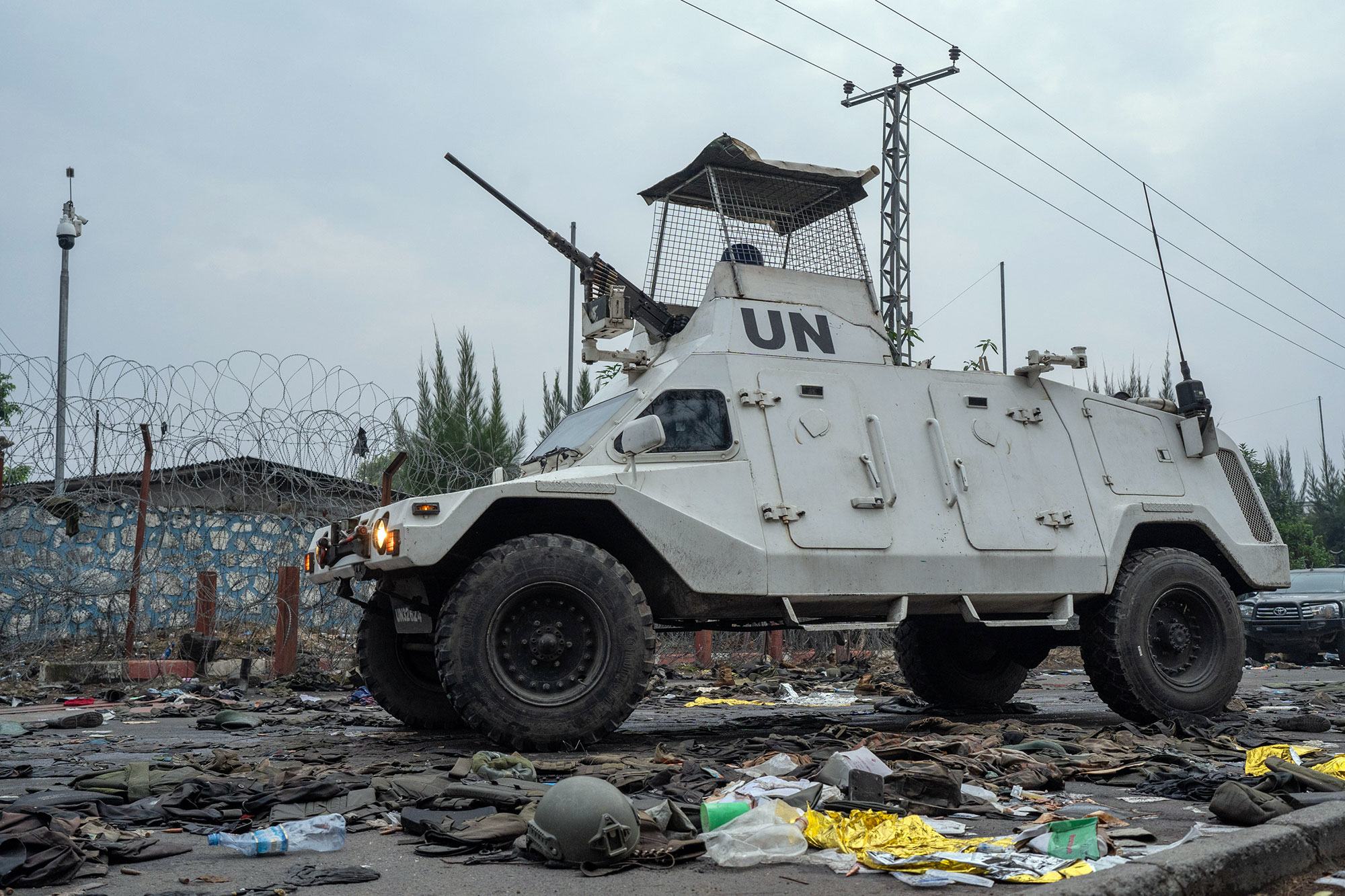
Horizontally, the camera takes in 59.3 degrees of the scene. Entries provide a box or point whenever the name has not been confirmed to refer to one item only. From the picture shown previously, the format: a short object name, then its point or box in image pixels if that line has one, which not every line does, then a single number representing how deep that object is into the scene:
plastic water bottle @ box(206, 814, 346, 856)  3.76
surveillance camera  15.29
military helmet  3.55
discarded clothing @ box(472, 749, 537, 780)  4.92
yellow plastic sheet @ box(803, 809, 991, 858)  3.74
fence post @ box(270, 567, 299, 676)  10.40
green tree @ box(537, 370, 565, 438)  25.05
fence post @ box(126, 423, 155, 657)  9.92
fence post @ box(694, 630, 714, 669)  13.78
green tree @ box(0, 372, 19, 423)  25.59
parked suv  15.87
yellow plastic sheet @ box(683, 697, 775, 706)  10.04
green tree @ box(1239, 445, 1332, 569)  31.36
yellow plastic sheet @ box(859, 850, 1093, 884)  3.32
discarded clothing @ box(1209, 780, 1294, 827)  4.12
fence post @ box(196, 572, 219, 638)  10.08
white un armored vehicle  5.97
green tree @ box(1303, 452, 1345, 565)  48.59
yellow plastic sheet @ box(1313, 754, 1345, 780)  5.29
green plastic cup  3.92
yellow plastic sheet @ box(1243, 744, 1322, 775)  5.34
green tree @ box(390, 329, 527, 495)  23.27
